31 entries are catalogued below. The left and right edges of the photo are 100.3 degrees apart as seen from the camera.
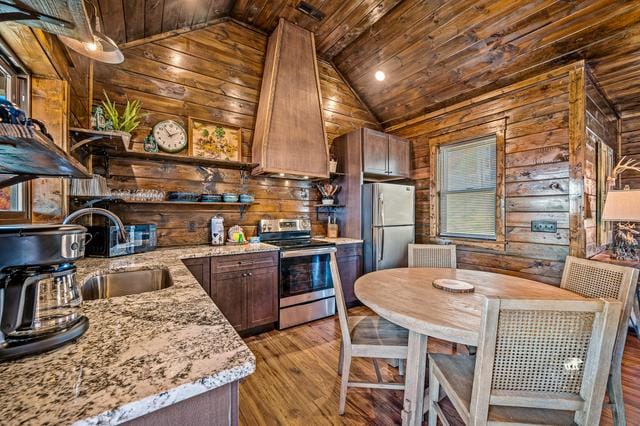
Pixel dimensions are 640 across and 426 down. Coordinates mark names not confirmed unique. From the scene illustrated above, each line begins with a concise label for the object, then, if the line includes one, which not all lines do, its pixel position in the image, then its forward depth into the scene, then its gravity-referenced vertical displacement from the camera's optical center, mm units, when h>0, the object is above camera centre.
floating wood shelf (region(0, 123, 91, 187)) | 589 +173
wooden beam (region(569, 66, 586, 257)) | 2531 +488
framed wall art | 3022 +865
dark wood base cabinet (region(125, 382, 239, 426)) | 568 -445
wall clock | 2815 +835
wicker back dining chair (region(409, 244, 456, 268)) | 2639 -437
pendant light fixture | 1454 +944
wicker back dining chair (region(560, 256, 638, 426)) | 1455 -475
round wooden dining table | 1293 -525
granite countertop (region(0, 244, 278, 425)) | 499 -360
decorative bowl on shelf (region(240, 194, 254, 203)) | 3135 +175
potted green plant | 2314 +885
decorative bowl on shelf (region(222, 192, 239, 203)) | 3017 +172
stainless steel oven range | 2941 -754
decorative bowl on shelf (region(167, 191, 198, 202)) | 2740 +177
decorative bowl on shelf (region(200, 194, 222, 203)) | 2900 +166
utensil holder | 3900 -256
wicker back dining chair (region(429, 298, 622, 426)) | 943 -543
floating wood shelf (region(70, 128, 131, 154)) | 1915 +596
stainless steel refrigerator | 3496 -167
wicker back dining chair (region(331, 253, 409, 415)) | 1644 -820
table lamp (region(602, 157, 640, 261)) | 2433 -43
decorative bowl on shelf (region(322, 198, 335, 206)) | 3826 +166
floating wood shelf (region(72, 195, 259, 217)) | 2145 +109
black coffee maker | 654 -199
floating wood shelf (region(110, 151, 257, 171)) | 2604 +570
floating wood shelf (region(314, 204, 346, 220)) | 3840 +84
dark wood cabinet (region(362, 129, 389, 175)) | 3637 +845
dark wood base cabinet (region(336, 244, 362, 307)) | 3428 -695
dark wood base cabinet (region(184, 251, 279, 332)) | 2475 -710
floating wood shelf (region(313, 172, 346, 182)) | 3810 +545
